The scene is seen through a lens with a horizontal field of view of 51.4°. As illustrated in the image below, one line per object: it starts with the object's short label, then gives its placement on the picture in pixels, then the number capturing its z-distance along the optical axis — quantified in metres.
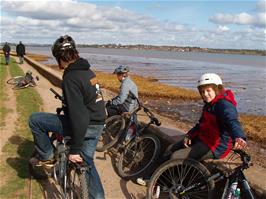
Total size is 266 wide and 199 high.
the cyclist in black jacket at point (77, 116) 2.84
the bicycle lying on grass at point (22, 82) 12.46
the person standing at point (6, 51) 22.98
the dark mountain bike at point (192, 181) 2.93
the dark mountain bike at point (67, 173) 3.07
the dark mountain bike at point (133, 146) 4.62
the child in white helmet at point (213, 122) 3.15
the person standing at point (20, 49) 25.28
